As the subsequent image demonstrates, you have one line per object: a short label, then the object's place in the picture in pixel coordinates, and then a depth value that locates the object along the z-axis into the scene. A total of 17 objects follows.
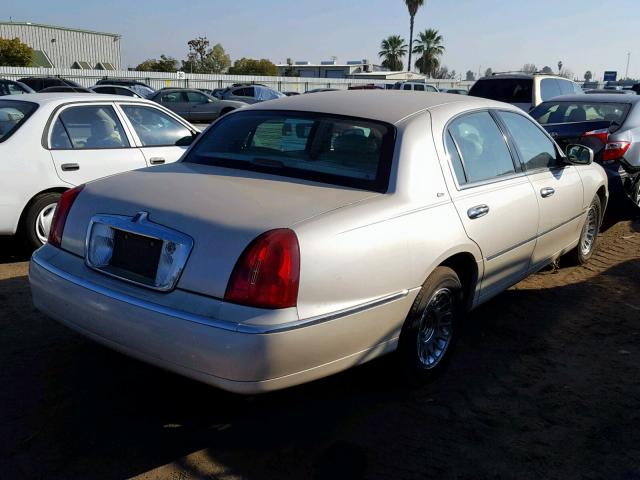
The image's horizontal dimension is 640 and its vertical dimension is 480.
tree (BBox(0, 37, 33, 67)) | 51.66
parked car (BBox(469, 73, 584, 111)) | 13.17
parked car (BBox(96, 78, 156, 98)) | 27.06
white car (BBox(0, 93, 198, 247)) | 5.69
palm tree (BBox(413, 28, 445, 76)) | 68.81
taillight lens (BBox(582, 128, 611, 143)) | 7.59
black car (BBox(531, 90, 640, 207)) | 7.55
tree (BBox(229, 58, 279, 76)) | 73.81
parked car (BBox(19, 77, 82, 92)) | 24.14
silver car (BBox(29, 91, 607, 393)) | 2.82
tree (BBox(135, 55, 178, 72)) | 76.31
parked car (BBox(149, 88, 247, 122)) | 24.62
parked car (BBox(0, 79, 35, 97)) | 19.91
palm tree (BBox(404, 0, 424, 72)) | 64.81
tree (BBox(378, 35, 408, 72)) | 74.62
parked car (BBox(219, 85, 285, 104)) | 28.50
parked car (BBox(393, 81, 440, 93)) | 27.12
